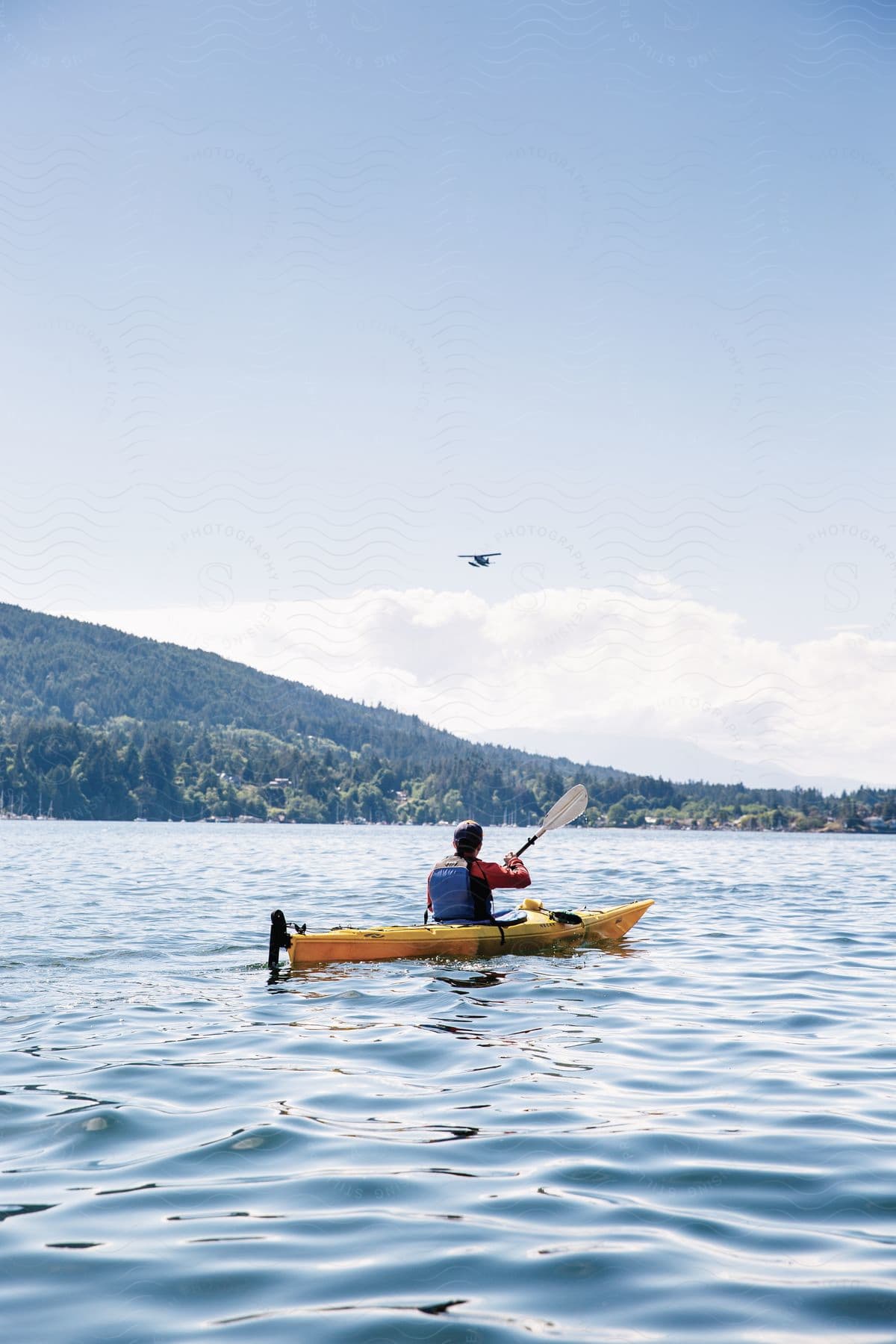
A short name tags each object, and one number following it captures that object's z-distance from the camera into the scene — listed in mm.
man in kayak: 15156
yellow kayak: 14016
